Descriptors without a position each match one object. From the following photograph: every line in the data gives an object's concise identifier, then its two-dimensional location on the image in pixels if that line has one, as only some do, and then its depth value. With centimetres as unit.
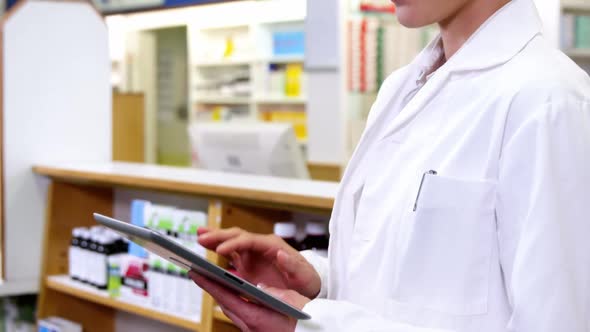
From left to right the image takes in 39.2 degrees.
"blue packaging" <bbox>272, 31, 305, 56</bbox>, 853
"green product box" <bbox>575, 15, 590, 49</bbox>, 610
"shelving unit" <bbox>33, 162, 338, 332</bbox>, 241
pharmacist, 102
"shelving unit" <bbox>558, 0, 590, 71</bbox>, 607
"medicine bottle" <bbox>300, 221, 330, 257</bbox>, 226
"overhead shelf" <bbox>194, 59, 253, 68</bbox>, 936
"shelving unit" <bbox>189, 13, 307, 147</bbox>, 877
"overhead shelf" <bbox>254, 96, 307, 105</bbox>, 853
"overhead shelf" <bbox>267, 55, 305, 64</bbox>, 855
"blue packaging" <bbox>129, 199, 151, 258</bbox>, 296
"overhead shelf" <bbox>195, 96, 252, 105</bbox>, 959
